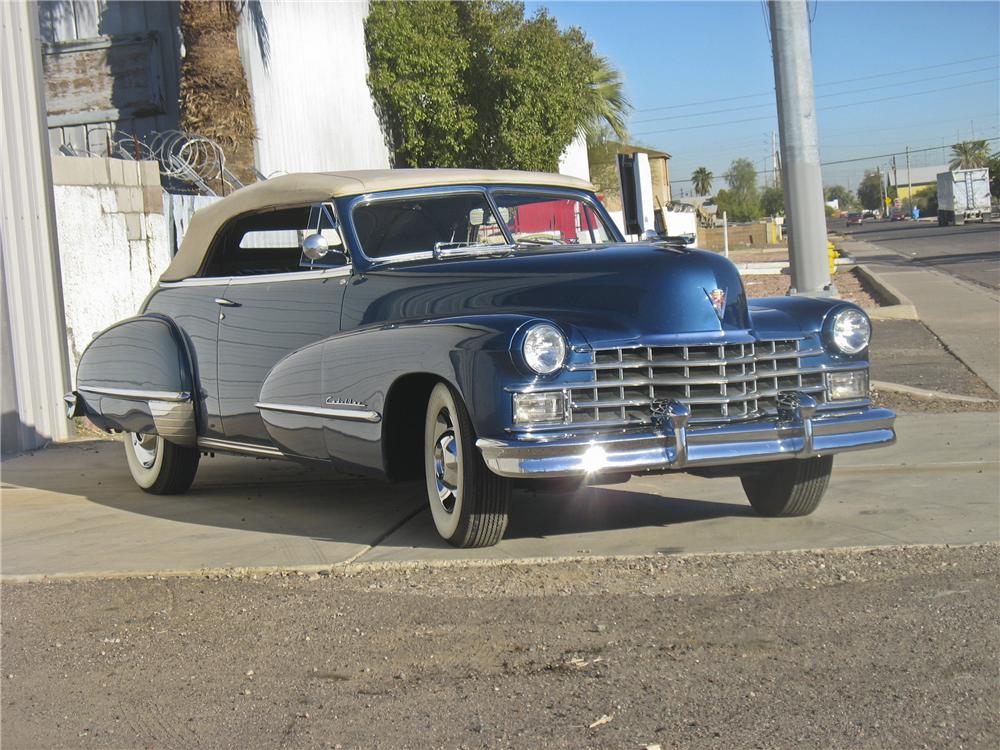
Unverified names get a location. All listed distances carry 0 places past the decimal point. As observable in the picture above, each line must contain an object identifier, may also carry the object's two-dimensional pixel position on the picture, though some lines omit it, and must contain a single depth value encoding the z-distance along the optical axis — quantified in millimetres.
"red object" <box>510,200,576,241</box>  6207
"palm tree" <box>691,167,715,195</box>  140250
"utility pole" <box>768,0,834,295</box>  10250
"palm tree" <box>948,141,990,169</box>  136450
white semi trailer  64938
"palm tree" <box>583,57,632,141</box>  35938
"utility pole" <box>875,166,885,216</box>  188000
